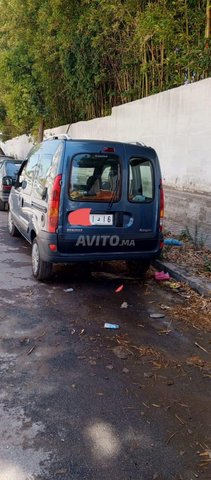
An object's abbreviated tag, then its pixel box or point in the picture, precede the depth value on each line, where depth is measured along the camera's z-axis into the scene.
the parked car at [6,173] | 11.55
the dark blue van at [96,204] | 5.09
